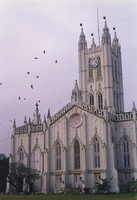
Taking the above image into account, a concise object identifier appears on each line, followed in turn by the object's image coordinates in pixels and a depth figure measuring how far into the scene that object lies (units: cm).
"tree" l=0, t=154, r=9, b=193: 6850
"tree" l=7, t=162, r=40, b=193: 6025
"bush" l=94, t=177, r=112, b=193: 5400
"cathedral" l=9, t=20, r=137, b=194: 5806
